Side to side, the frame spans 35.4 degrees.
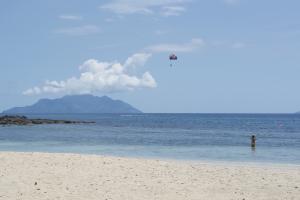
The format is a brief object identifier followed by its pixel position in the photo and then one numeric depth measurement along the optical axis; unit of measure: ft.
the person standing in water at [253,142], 131.85
